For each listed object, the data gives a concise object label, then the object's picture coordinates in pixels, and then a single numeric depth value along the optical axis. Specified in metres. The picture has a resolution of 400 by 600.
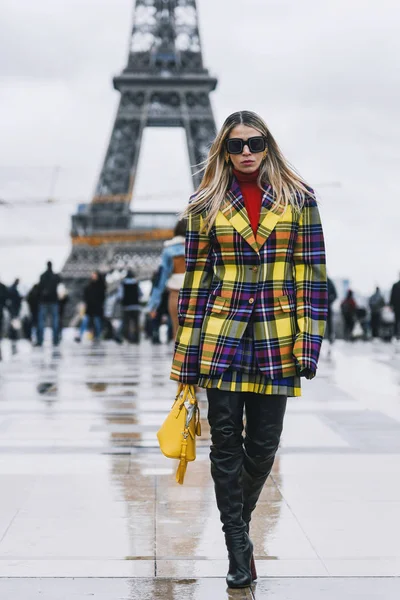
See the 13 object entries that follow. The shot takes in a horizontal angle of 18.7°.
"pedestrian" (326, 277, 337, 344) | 18.44
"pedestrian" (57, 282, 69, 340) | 26.38
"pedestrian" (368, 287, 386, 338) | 27.73
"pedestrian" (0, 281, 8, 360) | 20.70
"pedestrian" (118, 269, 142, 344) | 24.23
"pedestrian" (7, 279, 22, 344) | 26.92
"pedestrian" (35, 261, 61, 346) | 22.77
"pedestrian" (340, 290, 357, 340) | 27.91
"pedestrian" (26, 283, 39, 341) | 24.51
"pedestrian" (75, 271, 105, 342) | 24.36
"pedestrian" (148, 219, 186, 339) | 11.18
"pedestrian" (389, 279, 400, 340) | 23.54
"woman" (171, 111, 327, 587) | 4.34
